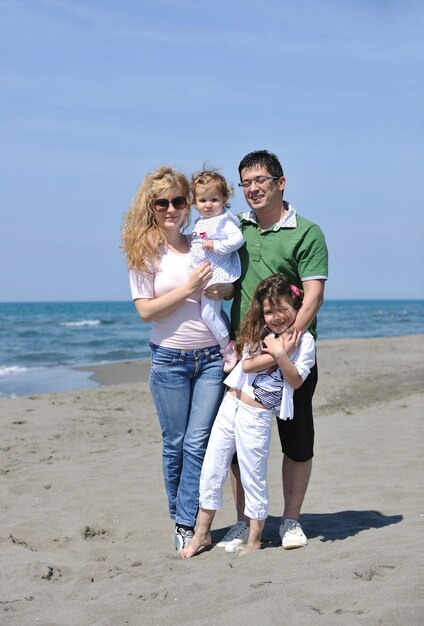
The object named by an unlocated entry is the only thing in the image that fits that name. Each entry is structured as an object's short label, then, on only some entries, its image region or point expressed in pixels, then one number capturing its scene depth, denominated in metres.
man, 4.11
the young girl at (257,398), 4.05
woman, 4.29
